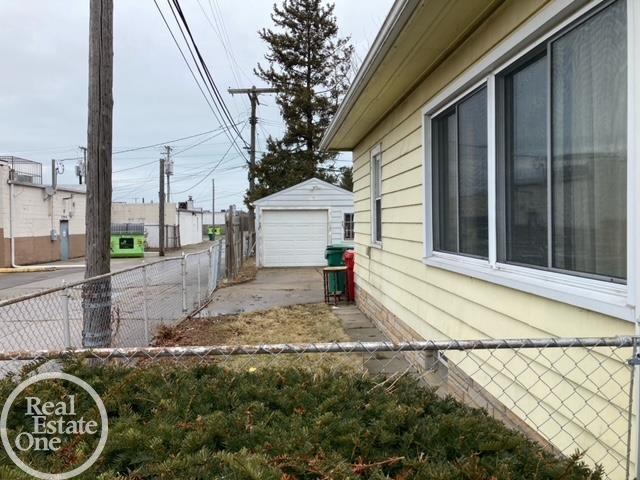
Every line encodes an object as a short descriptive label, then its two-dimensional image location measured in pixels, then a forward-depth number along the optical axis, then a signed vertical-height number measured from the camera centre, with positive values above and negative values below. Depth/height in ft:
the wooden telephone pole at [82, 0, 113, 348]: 16.92 +2.35
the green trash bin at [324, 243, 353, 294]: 45.73 -2.15
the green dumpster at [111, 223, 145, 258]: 95.04 -2.30
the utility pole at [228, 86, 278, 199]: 88.94 +21.07
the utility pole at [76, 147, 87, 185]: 141.90 +18.40
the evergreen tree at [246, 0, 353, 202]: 100.01 +30.09
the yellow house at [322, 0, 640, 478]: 8.25 +1.26
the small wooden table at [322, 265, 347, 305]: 36.05 -3.63
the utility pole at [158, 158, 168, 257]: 96.59 +4.10
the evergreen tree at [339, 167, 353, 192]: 104.63 +11.18
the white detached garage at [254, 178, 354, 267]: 64.13 +1.01
